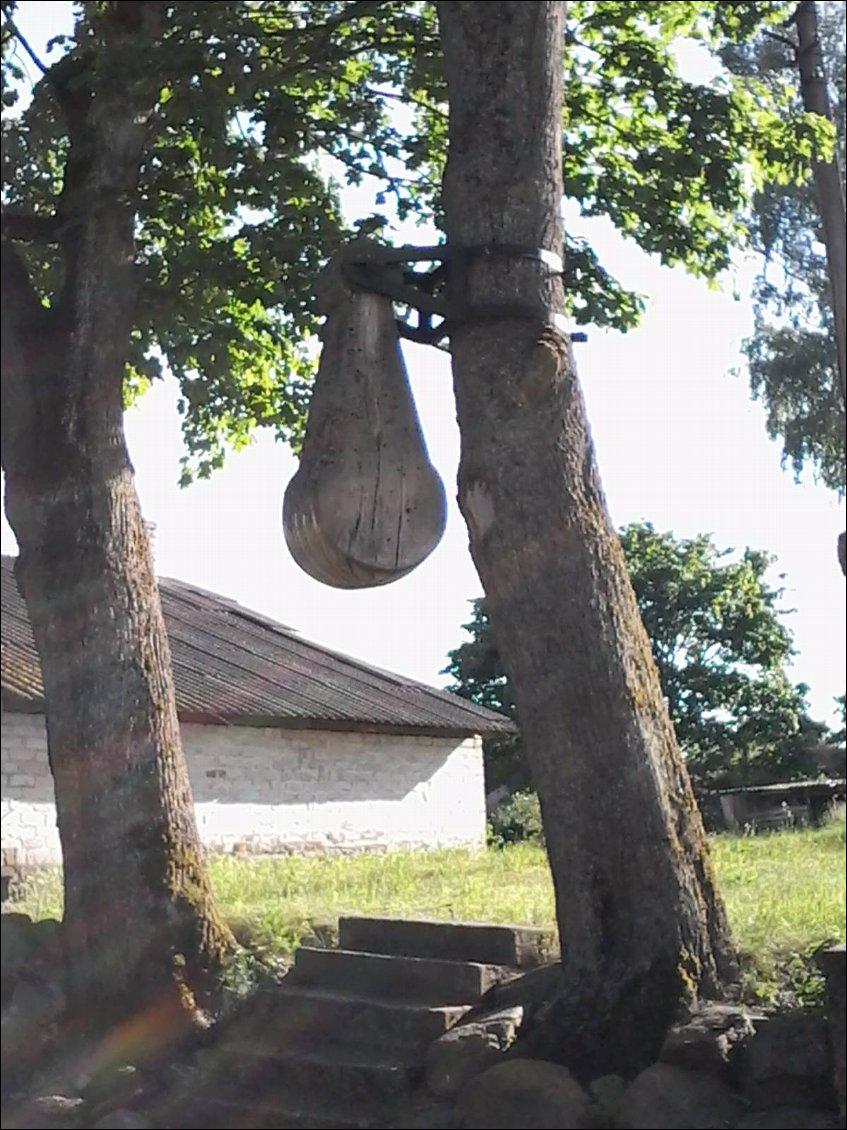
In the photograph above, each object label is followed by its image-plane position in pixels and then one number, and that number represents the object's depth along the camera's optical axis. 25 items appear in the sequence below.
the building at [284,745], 14.20
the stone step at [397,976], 6.87
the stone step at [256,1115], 6.17
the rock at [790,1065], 5.22
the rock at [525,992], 6.28
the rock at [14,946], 8.30
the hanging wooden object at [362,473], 5.29
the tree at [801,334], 25.52
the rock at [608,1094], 5.37
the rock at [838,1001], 4.84
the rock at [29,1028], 7.44
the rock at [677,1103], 5.22
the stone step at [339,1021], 6.64
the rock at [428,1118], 5.75
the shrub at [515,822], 18.30
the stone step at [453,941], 7.09
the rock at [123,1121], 6.37
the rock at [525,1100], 5.41
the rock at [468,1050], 5.98
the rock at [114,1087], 6.70
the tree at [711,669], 20.84
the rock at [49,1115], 6.68
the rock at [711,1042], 5.43
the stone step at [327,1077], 6.25
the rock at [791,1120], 4.97
